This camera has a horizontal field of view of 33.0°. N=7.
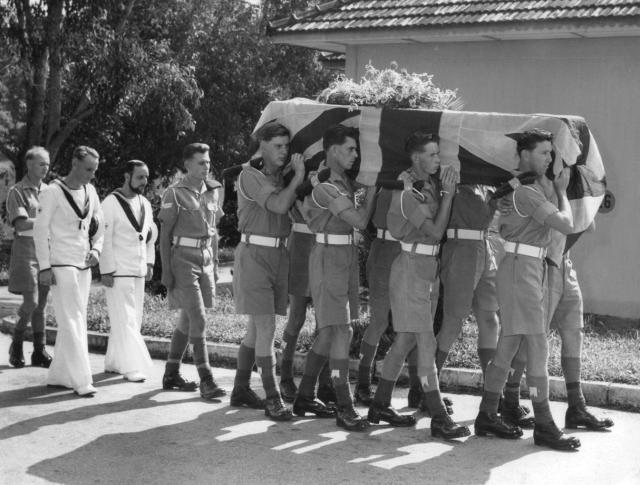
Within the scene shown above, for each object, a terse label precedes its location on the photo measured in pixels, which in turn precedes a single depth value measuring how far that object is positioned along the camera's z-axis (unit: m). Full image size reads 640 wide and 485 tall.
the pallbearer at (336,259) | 7.29
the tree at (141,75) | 16.16
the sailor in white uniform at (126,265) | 9.00
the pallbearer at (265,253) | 7.59
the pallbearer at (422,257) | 6.98
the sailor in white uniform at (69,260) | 8.27
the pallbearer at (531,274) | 6.79
